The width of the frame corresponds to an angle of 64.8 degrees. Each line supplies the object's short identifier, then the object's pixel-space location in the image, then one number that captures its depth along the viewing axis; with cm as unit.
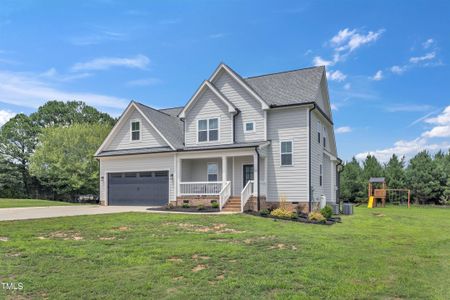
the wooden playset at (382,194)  3241
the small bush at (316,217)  1489
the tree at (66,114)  5156
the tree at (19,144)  4619
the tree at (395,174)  3647
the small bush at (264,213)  1611
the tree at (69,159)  3566
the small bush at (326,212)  1628
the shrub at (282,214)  1535
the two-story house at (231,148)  1919
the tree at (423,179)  3491
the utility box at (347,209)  2128
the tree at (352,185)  3694
